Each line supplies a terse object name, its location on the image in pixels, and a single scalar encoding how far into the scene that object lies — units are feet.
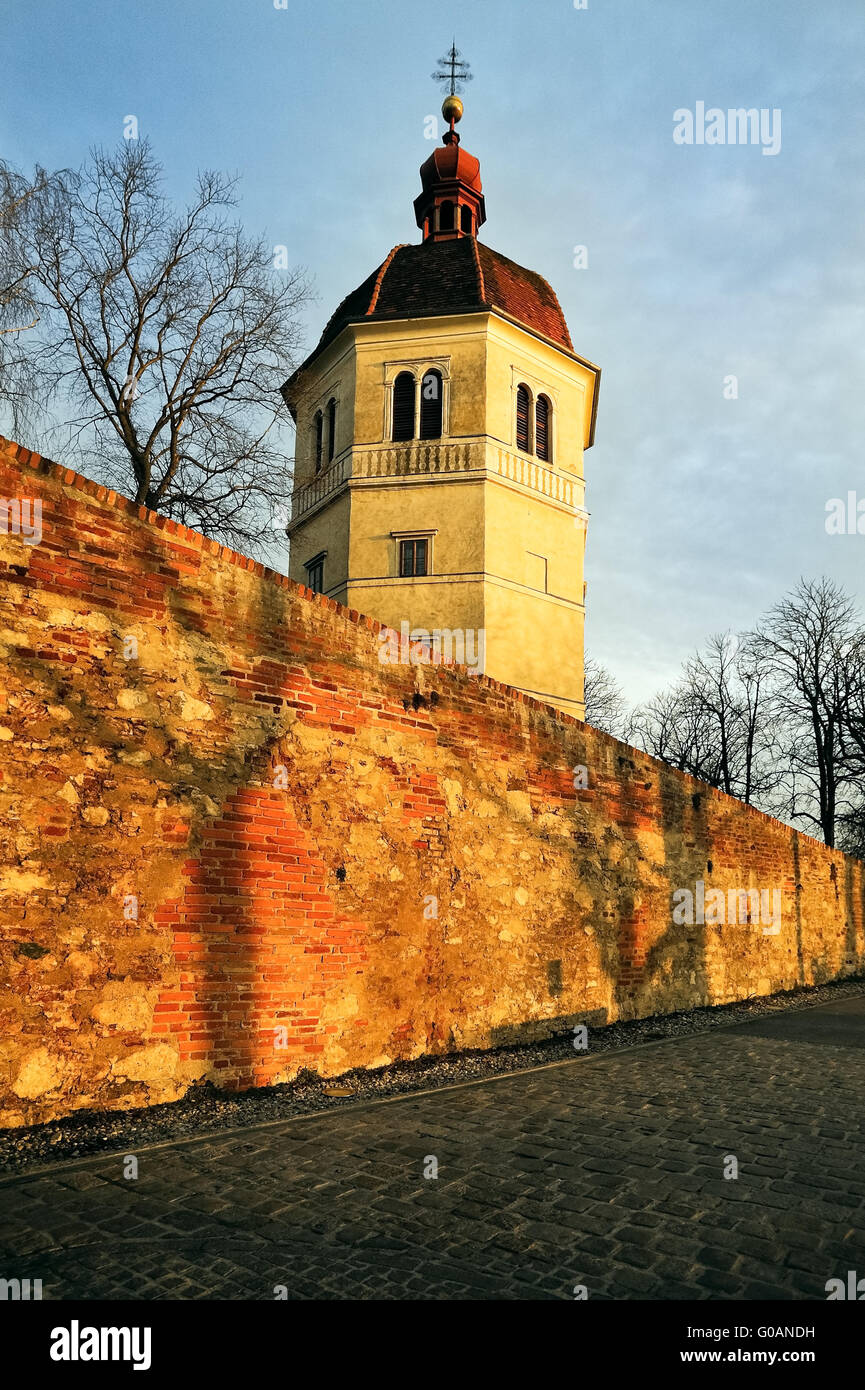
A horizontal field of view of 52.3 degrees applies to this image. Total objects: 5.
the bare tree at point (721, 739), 107.86
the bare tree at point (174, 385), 51.44
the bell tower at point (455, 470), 74.08
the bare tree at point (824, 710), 94.17
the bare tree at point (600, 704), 133.80
